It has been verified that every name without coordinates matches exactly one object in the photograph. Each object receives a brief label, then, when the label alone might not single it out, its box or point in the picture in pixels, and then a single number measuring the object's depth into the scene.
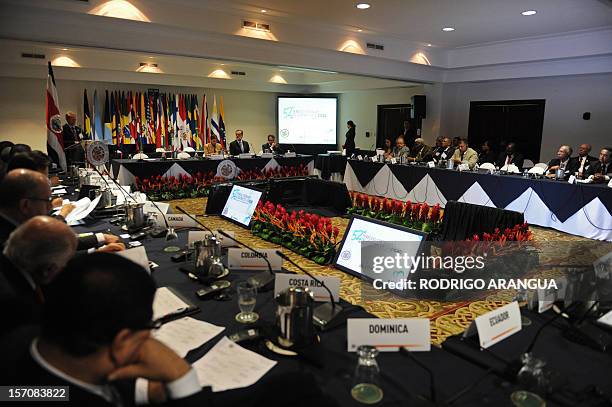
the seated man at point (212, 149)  9.15
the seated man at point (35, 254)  1.41
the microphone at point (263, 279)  1.94
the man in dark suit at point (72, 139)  6.69
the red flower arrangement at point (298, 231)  3.32
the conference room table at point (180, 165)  7.00
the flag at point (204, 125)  12.49
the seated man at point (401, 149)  8.17
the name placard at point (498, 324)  1.44
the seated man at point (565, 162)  6.48
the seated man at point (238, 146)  9.15
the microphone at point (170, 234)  2.68
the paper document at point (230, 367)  1.25
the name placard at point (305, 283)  1.74
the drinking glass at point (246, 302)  1.61
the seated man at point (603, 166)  5.98
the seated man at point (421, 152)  8.32
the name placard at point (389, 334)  1.40
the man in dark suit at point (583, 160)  6.45
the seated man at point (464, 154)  7.68
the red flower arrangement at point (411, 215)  4.28
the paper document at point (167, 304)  1.65
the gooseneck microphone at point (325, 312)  1.59
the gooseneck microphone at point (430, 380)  1.16
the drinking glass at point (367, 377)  1.20
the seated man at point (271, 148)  9.40
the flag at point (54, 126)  4.51
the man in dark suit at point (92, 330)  0.82
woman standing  10.36
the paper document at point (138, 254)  2.01
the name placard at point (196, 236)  2.41
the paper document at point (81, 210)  3.02
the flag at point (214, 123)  12.06
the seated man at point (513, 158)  7.64
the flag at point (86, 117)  10.68
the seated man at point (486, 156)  8.53
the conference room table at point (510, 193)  5.13
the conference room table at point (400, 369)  1.16
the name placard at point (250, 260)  2.16
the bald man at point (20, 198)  1.84
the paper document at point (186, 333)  1.44
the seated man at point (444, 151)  8.06
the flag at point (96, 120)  10.84
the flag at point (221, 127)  12.14
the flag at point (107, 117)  11.01
